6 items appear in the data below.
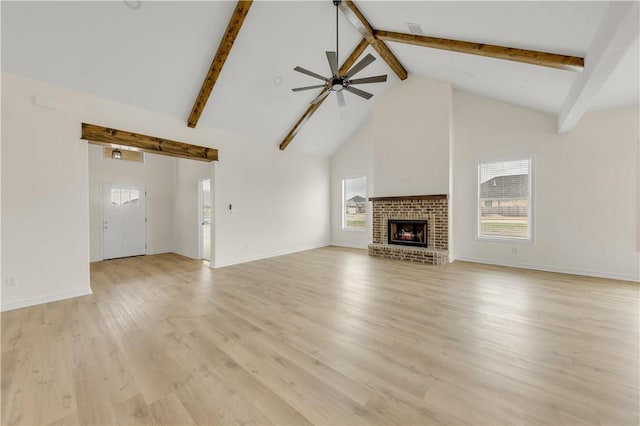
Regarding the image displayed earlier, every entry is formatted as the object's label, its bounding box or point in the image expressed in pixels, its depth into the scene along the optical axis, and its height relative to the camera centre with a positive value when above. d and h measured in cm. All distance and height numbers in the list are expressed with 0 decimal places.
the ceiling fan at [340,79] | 338 +196
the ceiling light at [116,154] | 603 +141
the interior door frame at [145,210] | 618 +3
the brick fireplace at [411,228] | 567 -40
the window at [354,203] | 775 +25
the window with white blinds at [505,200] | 514 +23
